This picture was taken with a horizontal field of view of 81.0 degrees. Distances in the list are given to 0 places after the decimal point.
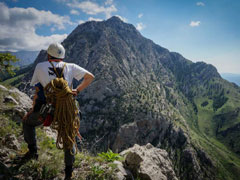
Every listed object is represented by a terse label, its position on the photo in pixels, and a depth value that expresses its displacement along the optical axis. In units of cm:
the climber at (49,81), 354
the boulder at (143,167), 514
